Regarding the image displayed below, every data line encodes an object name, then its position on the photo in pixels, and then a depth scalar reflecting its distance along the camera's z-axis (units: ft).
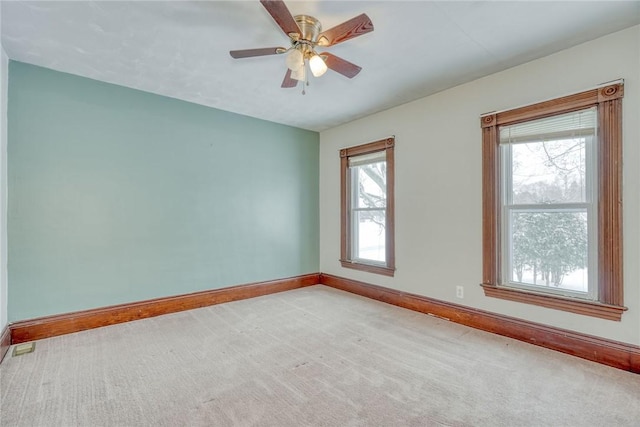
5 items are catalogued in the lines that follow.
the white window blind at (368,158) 13.52
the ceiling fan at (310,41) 6.13
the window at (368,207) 12.96
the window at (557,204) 7.52
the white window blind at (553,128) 8.00
